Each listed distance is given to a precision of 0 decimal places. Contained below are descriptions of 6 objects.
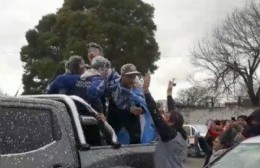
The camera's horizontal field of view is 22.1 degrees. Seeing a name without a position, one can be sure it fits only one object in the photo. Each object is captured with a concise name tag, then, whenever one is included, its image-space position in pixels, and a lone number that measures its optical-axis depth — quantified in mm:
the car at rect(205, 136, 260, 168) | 6169
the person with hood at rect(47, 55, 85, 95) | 7516
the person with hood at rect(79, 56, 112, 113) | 7414
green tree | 39562
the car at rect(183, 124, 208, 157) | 29141
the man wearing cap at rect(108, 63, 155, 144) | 7652
